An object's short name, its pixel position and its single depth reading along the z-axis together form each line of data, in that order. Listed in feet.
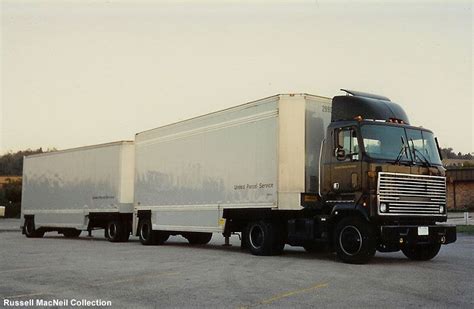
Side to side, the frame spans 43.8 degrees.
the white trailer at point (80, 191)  73.15
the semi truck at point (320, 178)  40.98
